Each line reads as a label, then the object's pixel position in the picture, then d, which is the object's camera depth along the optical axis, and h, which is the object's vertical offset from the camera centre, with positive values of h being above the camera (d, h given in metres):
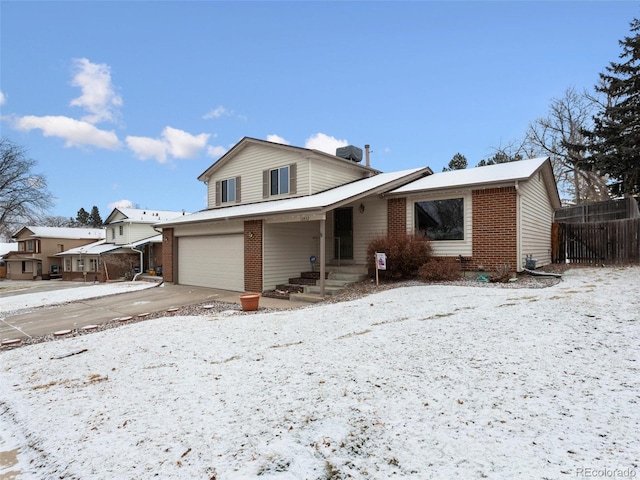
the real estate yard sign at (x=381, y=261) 9.92 -0.53
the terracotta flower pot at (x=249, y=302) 8.95 -1.52
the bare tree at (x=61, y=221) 64.59 +5.04
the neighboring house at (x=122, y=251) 27.88 -0.43
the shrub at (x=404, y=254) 10.52 -0.35
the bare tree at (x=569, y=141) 24.94 +7.77
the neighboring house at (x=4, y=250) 43.97 -0.40
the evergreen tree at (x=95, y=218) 70.25 +5.85
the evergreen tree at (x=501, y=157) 27.77 +6.87
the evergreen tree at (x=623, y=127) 16.06 +5.58
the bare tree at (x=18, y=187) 35.25 +6.40
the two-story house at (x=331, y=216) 10.29 +0.96
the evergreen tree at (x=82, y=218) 71.81 +6.05
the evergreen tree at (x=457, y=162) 29.45 +6.95
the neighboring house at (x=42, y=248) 38.44 -0.13
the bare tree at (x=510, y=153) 27.72 +7.27
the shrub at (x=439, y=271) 9.93 -0.85
